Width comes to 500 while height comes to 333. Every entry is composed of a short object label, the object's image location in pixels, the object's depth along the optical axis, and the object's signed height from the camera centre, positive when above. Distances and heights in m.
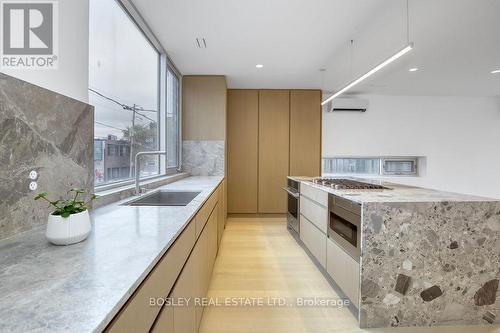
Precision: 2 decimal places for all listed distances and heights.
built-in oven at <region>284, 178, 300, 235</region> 3.61 -0.67
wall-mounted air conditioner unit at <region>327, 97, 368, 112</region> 5.36 +1.27
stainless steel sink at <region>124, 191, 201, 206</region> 2.32 -0.35
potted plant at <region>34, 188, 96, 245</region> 0.92 -0.25
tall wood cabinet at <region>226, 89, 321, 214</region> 5.05 +0.37
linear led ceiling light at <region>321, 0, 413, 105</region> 2.11 +0.98
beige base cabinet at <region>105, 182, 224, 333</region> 0.69 -0.51
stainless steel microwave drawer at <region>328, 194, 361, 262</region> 1.82 -0.51
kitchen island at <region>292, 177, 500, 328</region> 1.76 -0.70
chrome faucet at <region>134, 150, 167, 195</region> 2.08 -0.09
